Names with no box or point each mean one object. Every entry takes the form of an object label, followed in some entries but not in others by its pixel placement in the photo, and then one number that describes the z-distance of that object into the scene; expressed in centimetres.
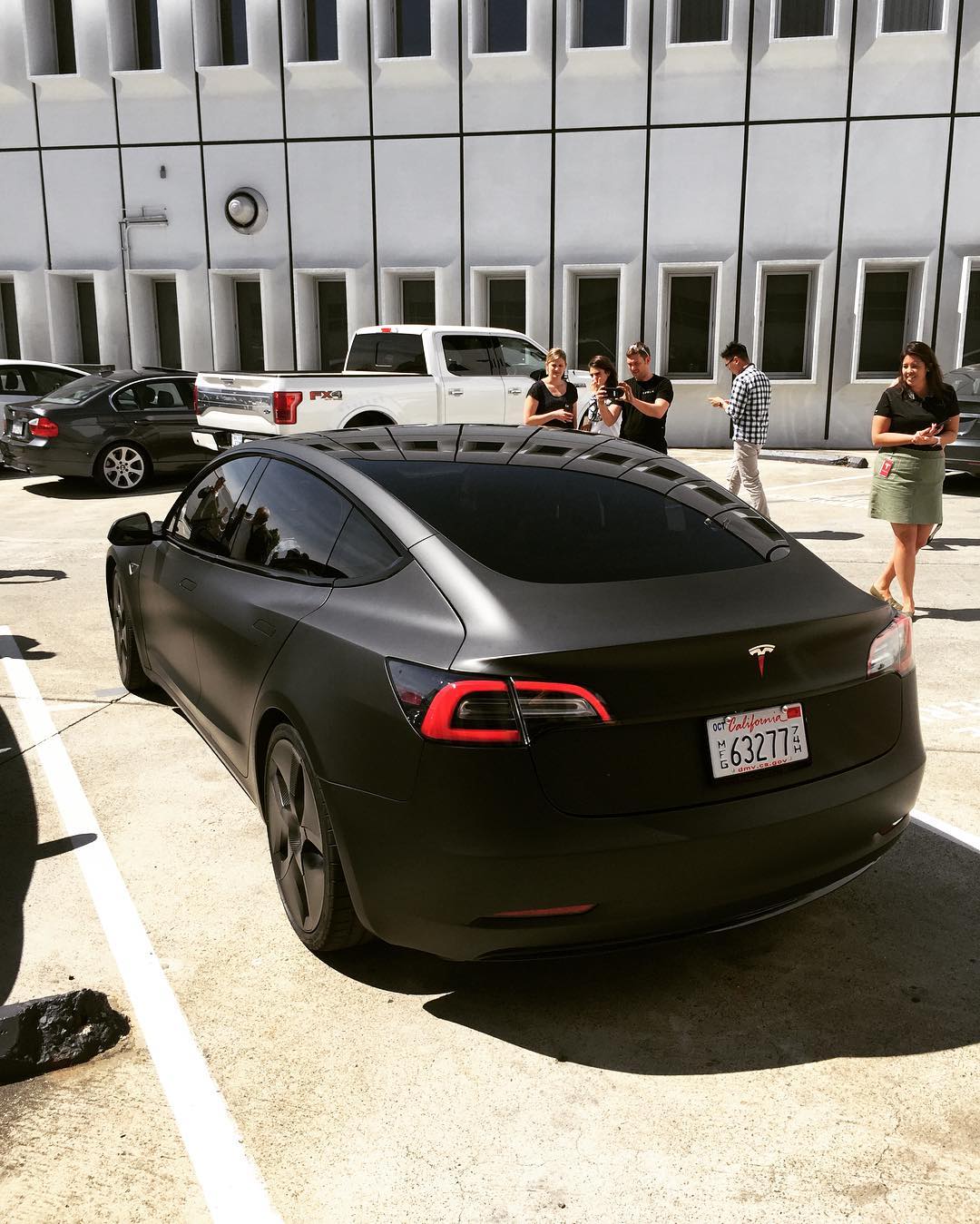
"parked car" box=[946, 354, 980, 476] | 1327
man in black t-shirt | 928
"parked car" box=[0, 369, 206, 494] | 1437
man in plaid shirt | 1085
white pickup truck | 1316
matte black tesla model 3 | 287
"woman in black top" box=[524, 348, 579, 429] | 949
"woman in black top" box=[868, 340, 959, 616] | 755
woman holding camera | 932
